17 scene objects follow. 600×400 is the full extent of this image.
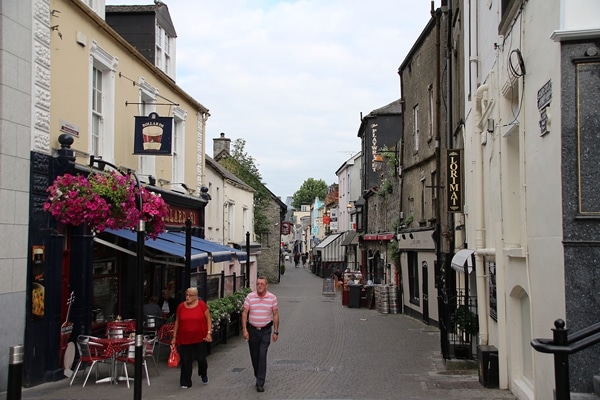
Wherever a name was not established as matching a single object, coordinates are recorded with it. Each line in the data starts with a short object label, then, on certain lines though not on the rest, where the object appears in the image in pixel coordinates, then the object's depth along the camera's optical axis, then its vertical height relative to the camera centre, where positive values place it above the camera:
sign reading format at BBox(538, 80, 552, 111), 6.78 +1.51
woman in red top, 10.13 -1.48
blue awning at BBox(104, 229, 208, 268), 13.05 -0.20
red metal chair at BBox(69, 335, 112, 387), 10.16 -1.79
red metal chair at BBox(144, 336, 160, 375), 10.70 -1.73
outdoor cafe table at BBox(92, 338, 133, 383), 10.18 -1.70
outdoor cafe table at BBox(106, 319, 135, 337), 11.65 -1.58
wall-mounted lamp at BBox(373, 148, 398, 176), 27.30 +3.67
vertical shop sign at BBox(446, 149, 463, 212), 15.35 +1.37
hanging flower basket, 9.98 +0.55
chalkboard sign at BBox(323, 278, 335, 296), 36.25 -2.68
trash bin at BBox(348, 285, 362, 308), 28.14 -2.57
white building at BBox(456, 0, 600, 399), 6.39 +0.74
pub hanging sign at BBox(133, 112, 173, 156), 14.15 +2.19
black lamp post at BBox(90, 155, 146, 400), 7.31 -0.88
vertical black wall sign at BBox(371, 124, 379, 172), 36.84 +5.51
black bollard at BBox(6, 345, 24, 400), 5.10 -1.05
